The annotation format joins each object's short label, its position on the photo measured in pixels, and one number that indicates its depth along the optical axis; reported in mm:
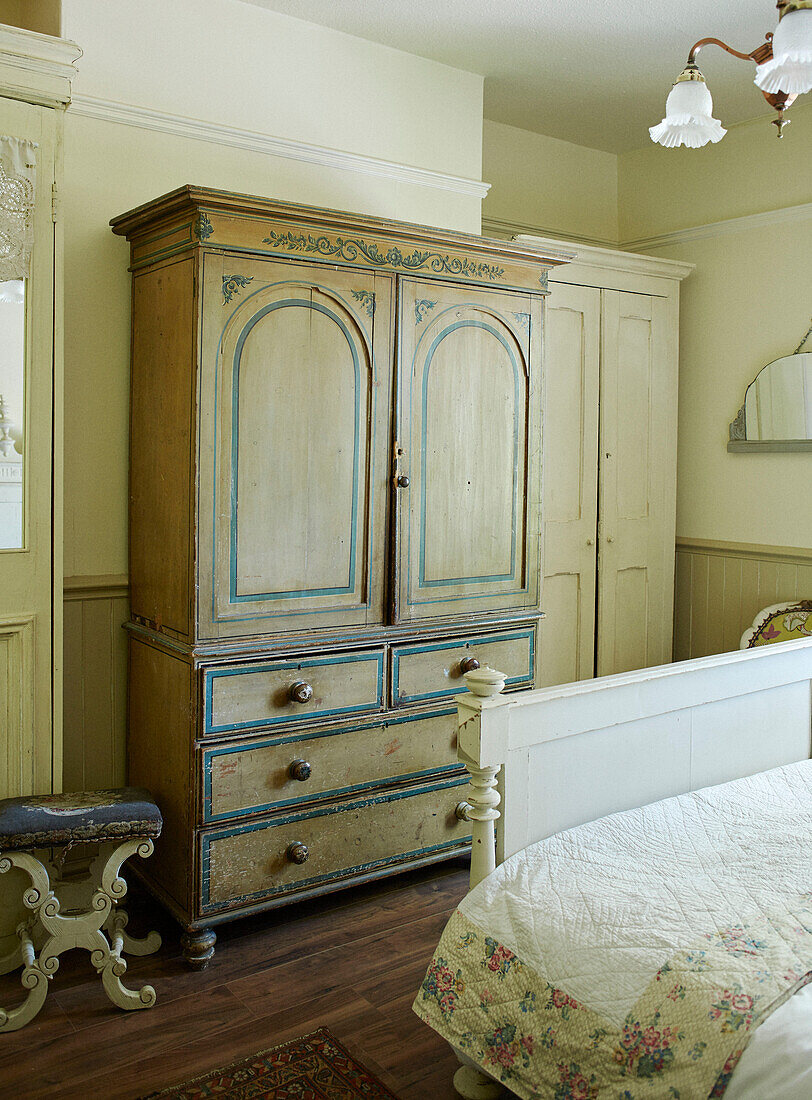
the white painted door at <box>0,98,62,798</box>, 2293
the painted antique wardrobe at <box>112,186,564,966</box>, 2479
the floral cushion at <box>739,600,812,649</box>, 3609
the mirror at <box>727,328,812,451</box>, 3721
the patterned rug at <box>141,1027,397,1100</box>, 1980
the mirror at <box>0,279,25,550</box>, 2281
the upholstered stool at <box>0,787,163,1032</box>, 2211
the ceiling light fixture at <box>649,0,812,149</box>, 1714
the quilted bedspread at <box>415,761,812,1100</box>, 1393
